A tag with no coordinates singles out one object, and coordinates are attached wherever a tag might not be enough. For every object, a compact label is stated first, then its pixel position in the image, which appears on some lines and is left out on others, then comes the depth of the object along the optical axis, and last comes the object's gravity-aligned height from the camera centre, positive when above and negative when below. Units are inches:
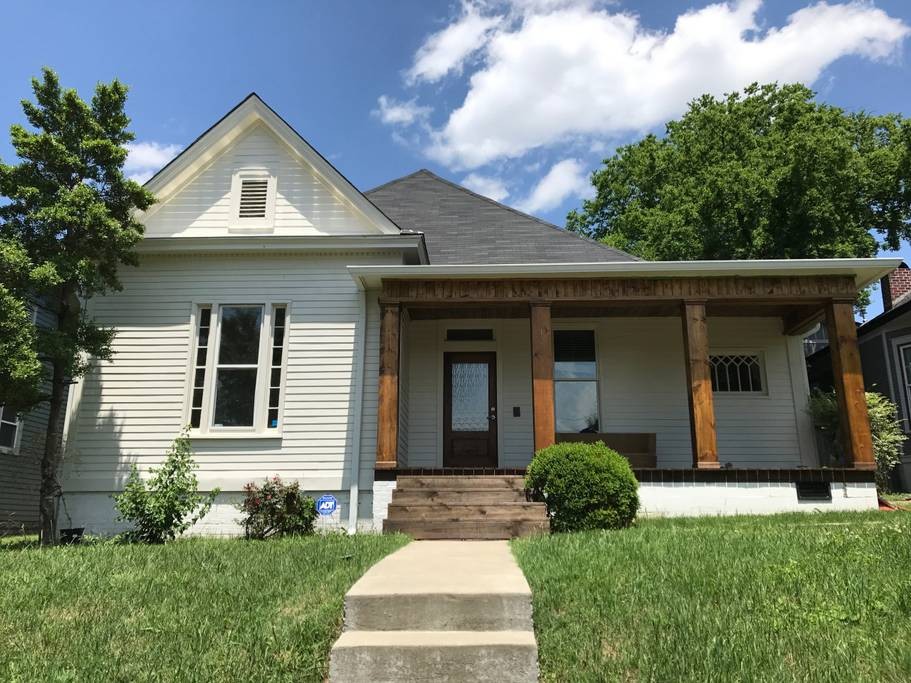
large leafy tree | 818.2 +371.9
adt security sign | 364.8 -24.9
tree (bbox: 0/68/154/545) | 334.6 +127.8
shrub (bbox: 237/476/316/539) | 334.3 -26.6
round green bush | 291.0 -12.5
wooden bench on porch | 429.7 +12.5
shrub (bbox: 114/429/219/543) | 303.7 -19.8
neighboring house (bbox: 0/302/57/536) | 448.5 -3.8
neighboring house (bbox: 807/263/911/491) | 565.5 +98.6
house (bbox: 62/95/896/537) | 367.6 +68.6
